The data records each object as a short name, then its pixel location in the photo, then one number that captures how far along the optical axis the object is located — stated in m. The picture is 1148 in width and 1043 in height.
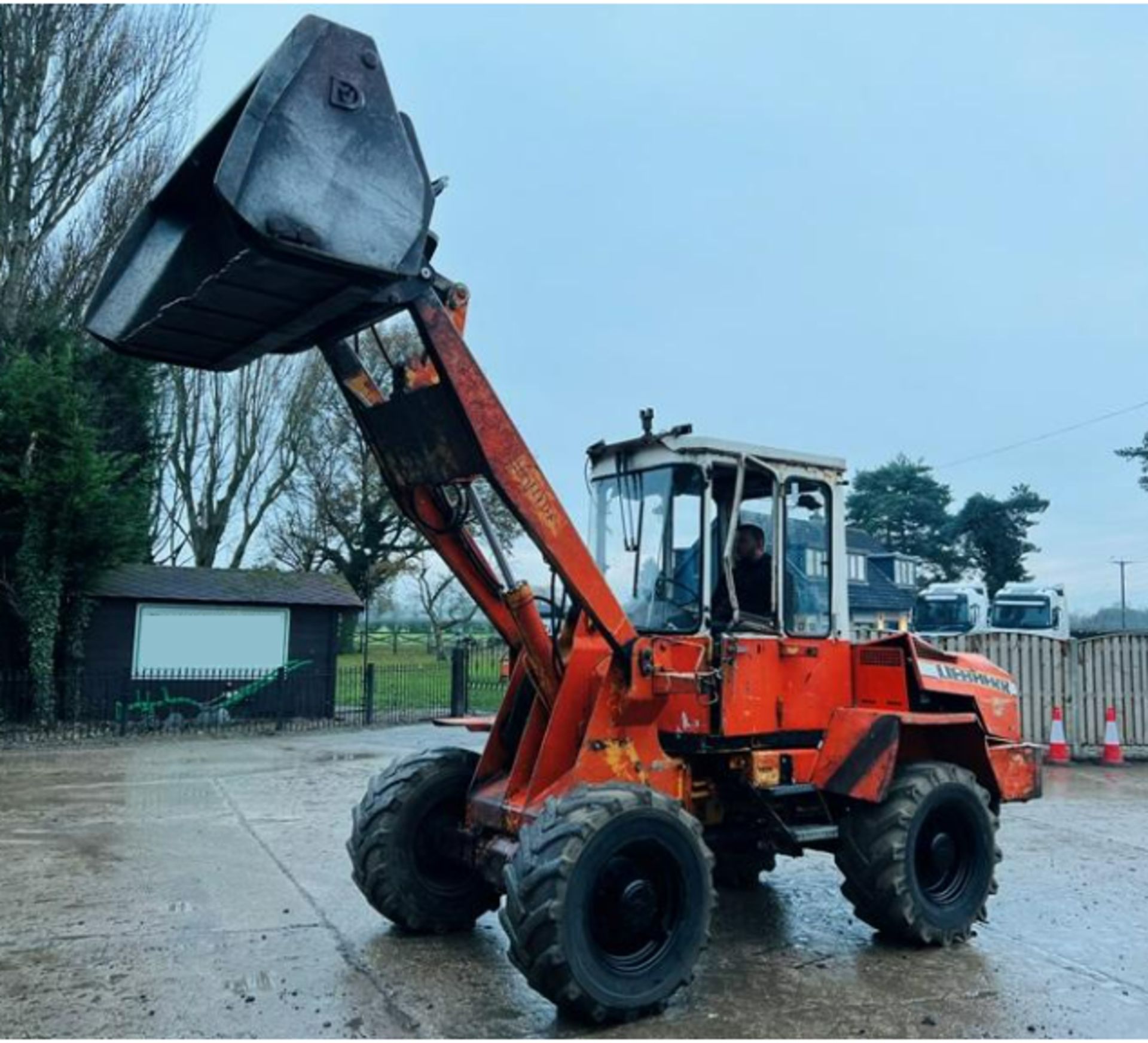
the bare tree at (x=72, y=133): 19.69
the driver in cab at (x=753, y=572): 5.77
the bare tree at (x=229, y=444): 28.78
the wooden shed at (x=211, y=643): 18.66
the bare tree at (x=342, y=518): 30.66
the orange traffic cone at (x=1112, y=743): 13.36
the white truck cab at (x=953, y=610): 30.27
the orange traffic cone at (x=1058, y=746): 13.41
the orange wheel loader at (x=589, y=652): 4.18
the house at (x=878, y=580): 35.38
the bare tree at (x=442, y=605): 34.38
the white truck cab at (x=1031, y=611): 30.31
